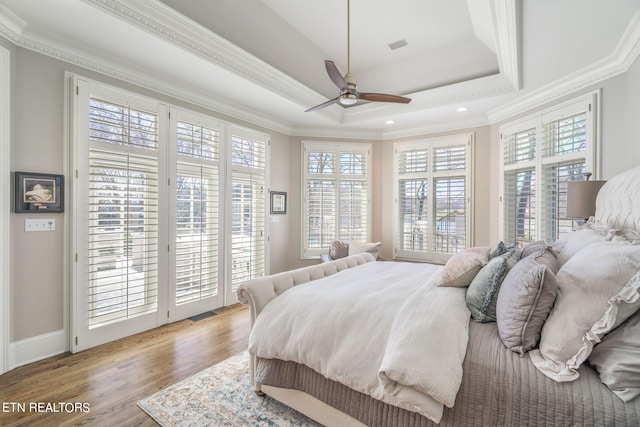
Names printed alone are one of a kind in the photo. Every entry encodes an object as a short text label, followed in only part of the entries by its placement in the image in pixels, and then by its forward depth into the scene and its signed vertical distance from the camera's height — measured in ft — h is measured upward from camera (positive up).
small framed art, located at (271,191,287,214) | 15.48 +0.54
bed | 3.55 -1.97
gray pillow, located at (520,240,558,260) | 6.07 -0.76
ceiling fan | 8.52 +3.74
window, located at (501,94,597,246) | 10.03 +1.86
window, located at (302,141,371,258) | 16.69 +1.06
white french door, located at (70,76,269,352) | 8.84 -0.03
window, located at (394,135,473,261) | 14.96 +0.84
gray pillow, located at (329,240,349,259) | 15.05 -1.98
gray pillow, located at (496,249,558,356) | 4.11 -1.39
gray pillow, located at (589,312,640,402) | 3.28 -1.74
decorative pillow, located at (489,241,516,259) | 6.79 -0.87
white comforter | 4.04 -2.11
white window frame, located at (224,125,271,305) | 13.01 +0.62
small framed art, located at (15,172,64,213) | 7.75 +0.51
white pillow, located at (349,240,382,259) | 14.74 -1.82
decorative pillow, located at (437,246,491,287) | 6.28 -1.24
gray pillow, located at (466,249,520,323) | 5.04 -1.39
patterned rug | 5.92 -4.29
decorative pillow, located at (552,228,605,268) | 5.53 -0.60
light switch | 7.97 -0.38
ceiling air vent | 12.98 +7.71
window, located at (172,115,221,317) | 11.23 +0.02
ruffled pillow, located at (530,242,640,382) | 3.53 -1.23
